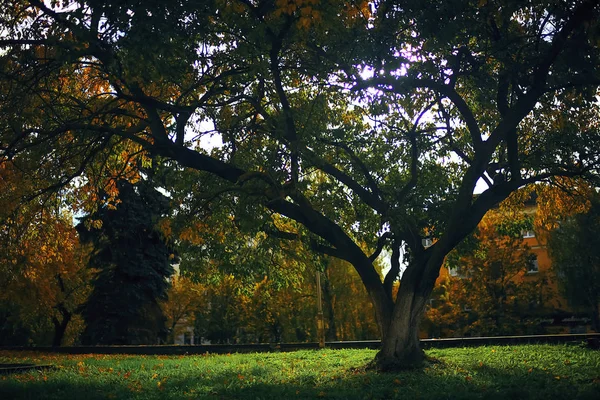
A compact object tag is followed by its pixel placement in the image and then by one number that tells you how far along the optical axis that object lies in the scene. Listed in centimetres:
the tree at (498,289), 4634
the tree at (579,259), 4762
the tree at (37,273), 1758
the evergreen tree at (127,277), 3725
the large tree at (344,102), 1218
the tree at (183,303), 6119
